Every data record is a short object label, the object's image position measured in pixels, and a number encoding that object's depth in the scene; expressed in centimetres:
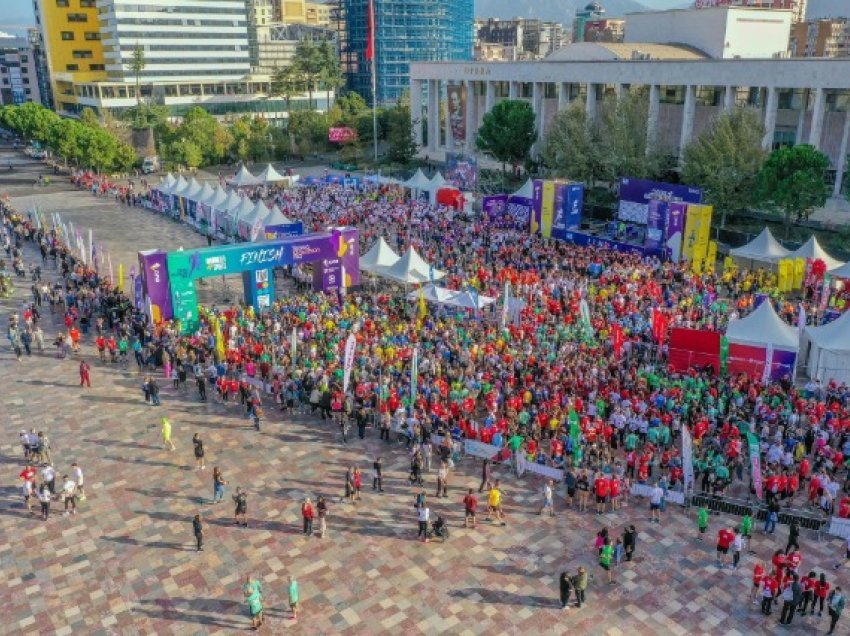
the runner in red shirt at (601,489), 1697
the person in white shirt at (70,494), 1736
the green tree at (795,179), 3750
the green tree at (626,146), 4881
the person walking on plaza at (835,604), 1306
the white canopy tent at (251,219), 3872
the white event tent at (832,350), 2197
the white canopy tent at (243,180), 5550
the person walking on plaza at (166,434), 2019
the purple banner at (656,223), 3694
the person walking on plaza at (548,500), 1697
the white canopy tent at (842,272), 2905
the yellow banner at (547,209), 4284
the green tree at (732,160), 4147
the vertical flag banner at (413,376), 2117
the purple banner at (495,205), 4672
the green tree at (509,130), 6081
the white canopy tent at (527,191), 4540
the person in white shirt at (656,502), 1667
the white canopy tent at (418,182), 5206
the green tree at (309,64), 9788
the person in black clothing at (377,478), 1802
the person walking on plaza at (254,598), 1347
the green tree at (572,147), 5109
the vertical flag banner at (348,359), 2089
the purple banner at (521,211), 4494
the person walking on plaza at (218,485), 1753
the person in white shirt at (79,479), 1789
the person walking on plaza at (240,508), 1671
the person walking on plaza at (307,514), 1631
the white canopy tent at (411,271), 3064
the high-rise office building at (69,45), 10900
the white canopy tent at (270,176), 5651
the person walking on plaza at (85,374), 2436
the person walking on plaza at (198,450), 1897
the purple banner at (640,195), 3906
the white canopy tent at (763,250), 3228
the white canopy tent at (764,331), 2264
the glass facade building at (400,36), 11231
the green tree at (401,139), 7644
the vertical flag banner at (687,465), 1728
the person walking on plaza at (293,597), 1372
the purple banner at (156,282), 2791
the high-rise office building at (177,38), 10825
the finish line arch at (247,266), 2811
